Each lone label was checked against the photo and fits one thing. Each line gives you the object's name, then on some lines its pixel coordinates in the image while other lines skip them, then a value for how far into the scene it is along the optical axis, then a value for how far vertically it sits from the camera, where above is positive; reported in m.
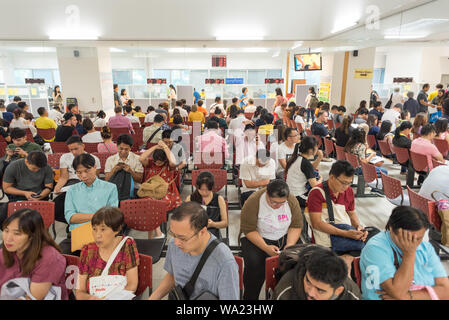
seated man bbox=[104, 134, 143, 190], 3.75 -0.91
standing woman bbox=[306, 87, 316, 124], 11.79 -0.61
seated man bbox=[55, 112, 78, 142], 5.63 -0.83
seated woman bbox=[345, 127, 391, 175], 4.81 -0.94
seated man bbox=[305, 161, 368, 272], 2.47 -1.03
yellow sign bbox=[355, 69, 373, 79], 10.04 +0.44
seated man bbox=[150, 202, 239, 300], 1.57 -0.89
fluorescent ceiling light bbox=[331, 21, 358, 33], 7.82 +1.61
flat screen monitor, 10.48 +0.85
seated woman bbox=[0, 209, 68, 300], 1.82 -1.02
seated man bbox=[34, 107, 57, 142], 6.95 -0.81
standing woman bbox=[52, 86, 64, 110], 11.87 -0.57
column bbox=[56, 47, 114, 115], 11.17 +0.36
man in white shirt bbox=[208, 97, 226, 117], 9.30 -0.57
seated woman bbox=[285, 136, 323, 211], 3.44 -0.95
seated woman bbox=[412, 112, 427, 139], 5.86 -0.66
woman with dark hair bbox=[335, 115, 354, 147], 5.75 -0.84
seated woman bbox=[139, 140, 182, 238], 3.65 -1.01
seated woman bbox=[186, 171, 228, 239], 2.96 -1.12
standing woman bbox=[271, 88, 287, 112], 10.68 -0.47
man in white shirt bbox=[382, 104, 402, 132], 7.84 -0.74
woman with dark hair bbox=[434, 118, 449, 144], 5.27 -0.74
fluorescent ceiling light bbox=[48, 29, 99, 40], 9.99 +1.65
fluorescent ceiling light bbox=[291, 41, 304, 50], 10.83 +1.50
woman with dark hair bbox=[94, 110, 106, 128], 7.26 -0.86
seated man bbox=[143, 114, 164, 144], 5.48 -0.82
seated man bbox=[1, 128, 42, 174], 4.14 -0.84
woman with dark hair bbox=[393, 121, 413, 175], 5.26 -0.85
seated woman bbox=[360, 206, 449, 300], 1.72 -1.02
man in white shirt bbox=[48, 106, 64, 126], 8.81 -0.82
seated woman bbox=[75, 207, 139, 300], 1.93 -1.07
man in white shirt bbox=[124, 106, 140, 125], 7.61 -0.72
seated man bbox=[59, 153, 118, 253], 2.67 -0.96
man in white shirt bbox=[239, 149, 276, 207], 3.66 -1.01
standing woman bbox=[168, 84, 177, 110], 12.02 -0.38
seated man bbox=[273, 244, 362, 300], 1.48 -0.96
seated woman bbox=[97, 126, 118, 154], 4.64 -0.88
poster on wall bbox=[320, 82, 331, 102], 11.67 -0.18
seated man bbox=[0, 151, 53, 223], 3.41 -1.04
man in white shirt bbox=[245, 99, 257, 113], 9.61 -0.67
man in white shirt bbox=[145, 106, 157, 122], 8.09 -0.80
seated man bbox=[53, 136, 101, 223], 3.85 -1.01
